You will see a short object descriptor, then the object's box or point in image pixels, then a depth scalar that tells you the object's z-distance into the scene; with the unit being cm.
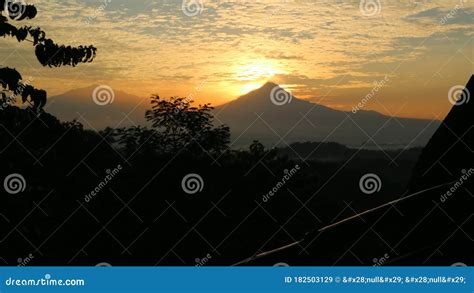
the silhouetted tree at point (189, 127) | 2409
